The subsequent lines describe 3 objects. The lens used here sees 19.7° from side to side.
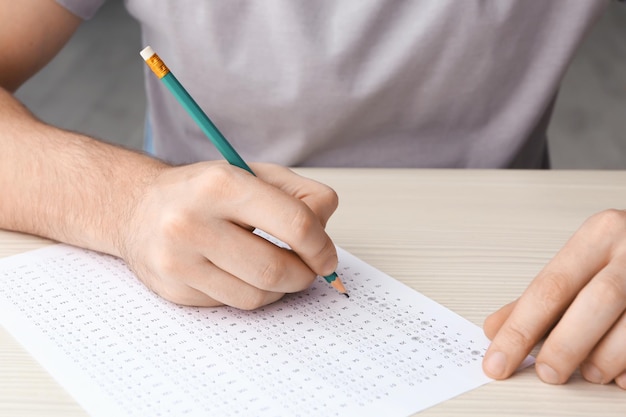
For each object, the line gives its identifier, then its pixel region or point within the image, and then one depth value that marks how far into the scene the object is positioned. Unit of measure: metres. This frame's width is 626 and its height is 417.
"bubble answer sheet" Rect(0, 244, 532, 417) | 0.97
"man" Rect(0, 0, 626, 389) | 1.14
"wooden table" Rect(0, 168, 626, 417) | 0.97
